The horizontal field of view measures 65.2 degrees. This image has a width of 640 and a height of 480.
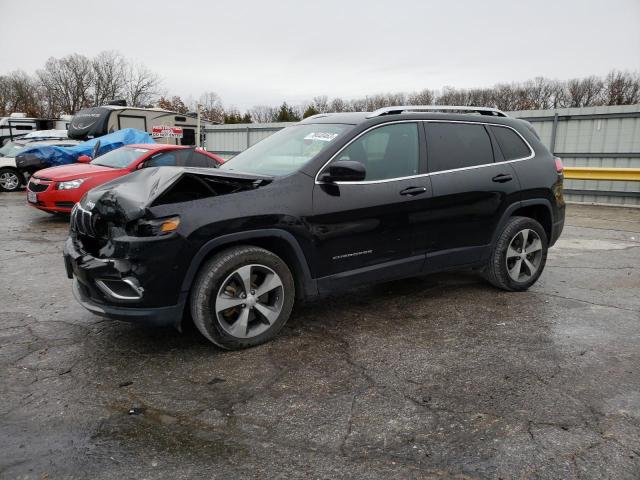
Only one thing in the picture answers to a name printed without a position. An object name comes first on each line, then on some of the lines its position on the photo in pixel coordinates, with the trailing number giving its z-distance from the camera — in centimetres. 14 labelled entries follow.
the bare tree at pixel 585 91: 5019
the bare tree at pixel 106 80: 5722
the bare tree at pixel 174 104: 6188
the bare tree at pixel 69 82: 5591
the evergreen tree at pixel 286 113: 5162
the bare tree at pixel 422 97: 5512
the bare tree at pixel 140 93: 5919
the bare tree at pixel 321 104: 6607
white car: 1443
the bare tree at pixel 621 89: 4688
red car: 902
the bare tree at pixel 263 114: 7138
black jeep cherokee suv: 331
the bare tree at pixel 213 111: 6862
